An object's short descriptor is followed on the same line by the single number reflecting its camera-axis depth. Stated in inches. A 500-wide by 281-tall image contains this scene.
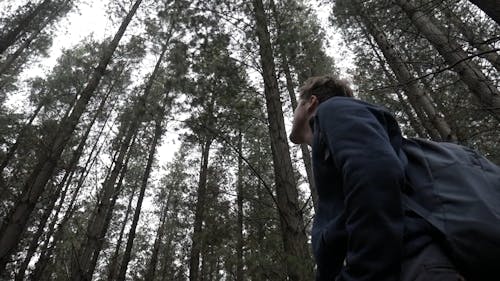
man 37.6
